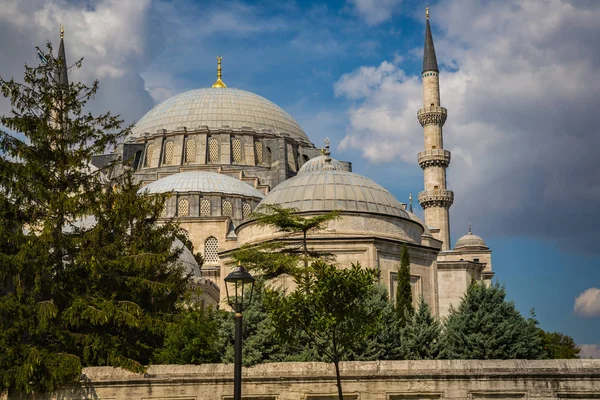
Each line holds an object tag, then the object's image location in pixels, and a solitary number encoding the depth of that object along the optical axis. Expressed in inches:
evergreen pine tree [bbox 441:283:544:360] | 750.5
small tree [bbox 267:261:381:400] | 553.0
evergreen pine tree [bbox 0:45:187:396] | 593.9
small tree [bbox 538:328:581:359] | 1215.2
